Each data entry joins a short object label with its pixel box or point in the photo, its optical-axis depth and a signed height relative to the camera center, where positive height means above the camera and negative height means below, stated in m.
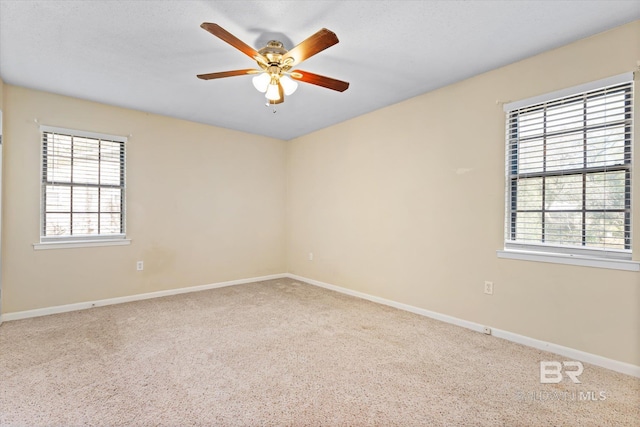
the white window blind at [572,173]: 2.26 +0.34
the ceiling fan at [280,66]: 1.90 +1.05
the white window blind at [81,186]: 3.48 +0.27
